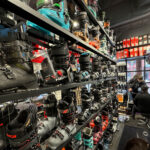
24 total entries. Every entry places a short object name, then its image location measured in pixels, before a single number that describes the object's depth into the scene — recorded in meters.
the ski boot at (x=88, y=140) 1.11
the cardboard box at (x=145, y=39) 3.58
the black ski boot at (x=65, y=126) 0.67
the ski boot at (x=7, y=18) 0.51
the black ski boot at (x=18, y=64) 0.40
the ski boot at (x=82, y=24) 1.05
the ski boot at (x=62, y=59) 0.68
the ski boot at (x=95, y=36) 1.37
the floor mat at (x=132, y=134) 2.15
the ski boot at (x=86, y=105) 1.02
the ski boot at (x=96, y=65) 1.32
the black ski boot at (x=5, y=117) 0.48
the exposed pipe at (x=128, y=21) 3.14
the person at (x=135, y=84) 3.50
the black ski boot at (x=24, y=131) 0.43
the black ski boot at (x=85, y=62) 1.06
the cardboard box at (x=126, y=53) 3.97
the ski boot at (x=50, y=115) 0.71
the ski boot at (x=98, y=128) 1.44
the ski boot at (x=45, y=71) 0.55
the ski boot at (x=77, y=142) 0.91
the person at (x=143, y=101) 2.64
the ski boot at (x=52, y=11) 0.60
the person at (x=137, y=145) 0.82
